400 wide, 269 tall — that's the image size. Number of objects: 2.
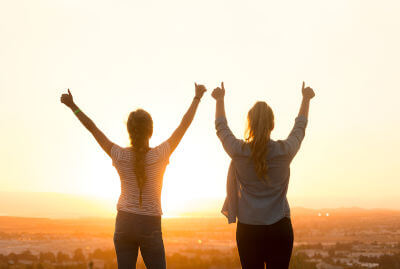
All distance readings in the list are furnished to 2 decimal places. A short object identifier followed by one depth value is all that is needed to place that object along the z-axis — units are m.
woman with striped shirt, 3.99
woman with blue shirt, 3.98
